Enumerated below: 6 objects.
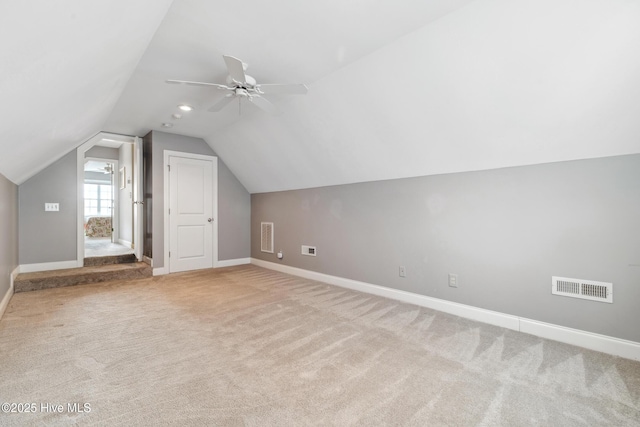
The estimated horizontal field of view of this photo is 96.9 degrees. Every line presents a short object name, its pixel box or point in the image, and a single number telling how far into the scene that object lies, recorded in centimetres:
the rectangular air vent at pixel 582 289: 231
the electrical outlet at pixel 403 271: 359
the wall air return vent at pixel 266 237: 571
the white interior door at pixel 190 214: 529
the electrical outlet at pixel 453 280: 313
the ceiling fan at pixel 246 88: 232
